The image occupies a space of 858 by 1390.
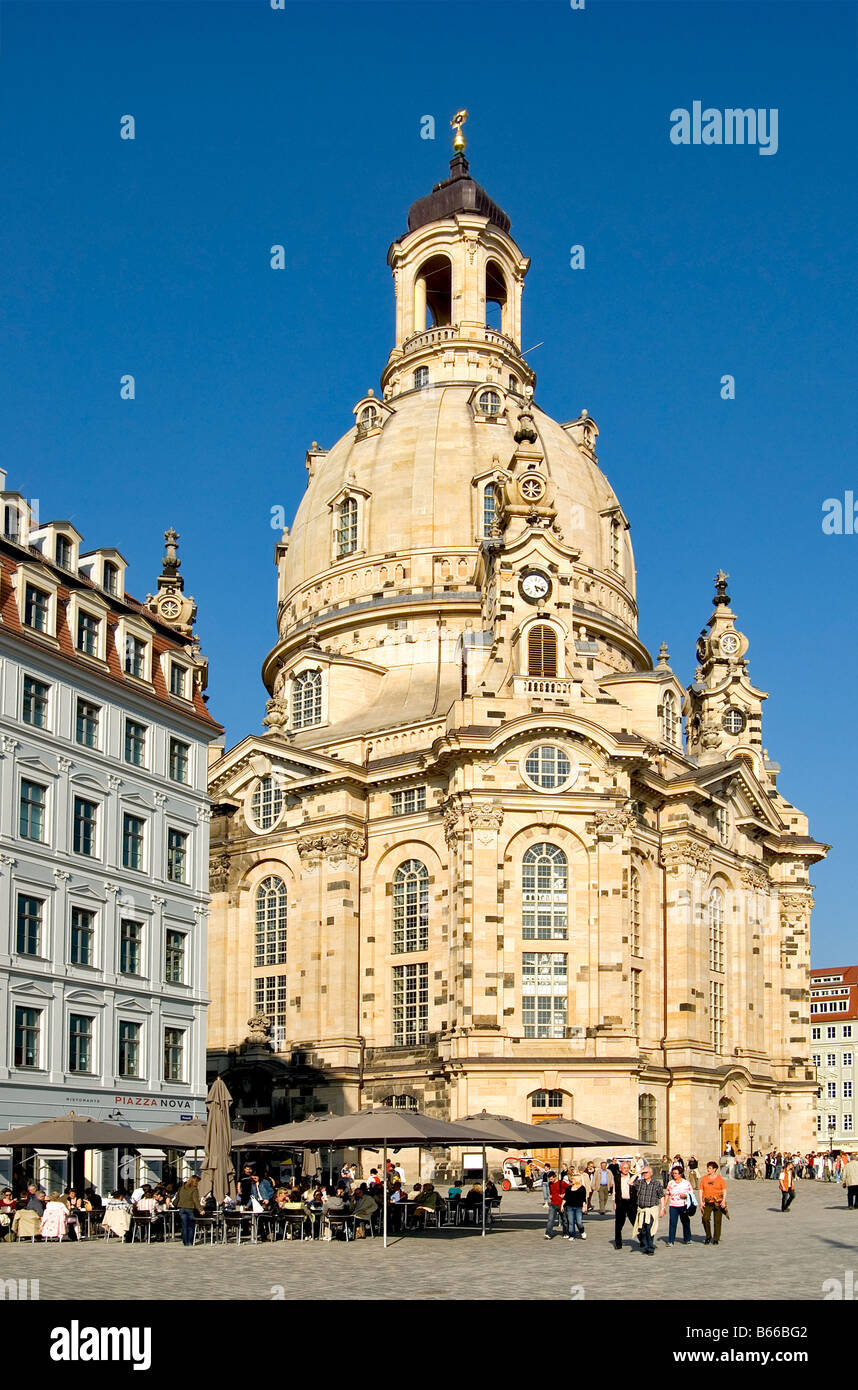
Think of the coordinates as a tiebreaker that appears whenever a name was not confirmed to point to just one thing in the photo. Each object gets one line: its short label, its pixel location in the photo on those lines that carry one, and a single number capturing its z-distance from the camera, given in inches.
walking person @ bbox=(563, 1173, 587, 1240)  1616.6
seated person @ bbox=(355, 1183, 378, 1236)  1610.5
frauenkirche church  2942.9
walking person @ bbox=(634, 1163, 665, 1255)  1409.9
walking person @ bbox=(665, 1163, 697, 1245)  1510.8
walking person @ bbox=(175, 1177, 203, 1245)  1542.8
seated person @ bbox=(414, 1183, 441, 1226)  1754.4
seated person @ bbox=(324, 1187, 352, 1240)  1612.9
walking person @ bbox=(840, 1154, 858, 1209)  2142.2
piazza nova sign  1918.1
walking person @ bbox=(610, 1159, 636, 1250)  1483.8
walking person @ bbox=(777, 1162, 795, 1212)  2162.9
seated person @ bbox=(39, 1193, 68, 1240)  1568.7
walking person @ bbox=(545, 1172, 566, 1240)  1628.9
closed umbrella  1653.5
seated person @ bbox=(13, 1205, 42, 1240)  1571.1
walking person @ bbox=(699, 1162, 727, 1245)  1494.8
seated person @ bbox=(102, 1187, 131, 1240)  1609.3
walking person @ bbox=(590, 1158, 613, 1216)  2186.3
